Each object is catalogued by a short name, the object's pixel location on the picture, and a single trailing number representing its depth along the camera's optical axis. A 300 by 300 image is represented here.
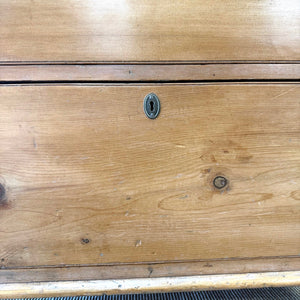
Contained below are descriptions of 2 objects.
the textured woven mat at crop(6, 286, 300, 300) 0.56
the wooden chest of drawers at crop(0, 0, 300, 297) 0.44
